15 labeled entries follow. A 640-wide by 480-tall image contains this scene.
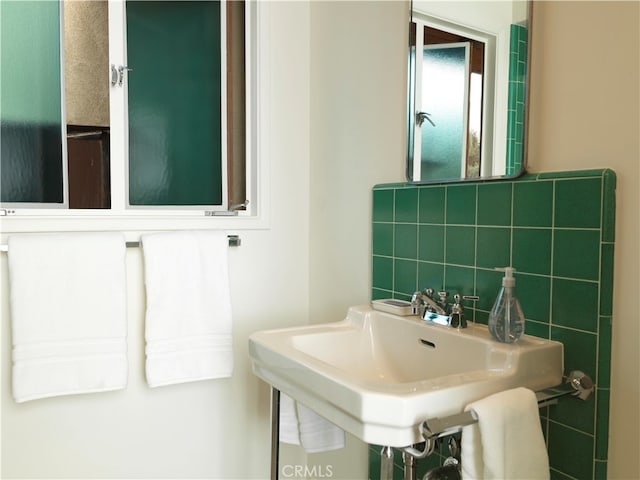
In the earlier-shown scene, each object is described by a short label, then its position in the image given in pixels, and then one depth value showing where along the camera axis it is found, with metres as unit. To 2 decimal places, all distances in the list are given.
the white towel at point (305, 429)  1.60
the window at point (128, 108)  1.64
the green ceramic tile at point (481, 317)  1.32
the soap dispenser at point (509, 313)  1.15
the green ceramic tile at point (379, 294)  1.65
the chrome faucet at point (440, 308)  1.32
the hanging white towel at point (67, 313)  1.50
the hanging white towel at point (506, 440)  0.95
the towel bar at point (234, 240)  1.84
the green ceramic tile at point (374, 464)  1.71
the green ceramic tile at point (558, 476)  1.14
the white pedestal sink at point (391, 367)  0.95
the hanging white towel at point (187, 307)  1.68
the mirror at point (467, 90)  1.24
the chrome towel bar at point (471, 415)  0.92
